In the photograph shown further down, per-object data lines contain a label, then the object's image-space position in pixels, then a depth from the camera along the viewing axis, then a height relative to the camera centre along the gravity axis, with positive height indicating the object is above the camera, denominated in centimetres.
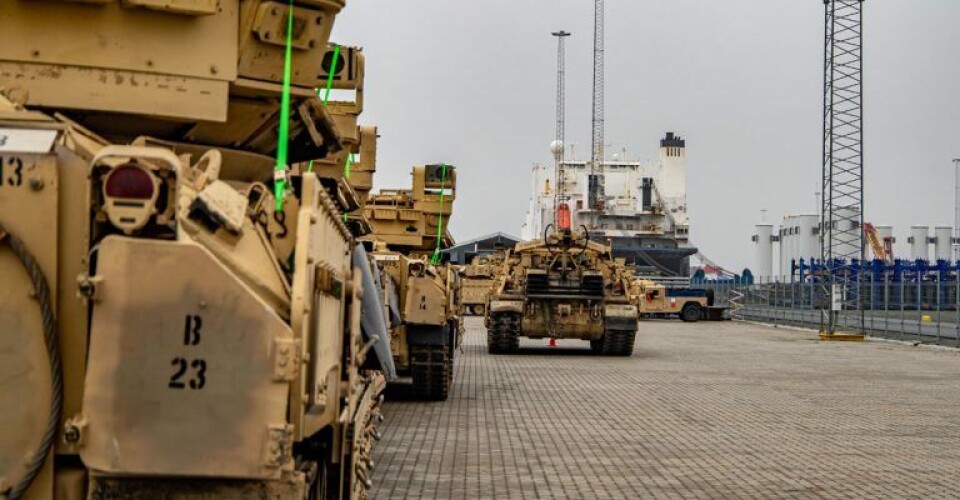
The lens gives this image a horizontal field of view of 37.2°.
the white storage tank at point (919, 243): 9382 +536
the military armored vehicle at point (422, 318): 1720 -8
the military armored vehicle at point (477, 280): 5256 +123
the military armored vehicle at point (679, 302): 5812 +65
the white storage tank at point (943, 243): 9318 +539
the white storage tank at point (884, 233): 9825 +624
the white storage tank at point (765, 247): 9506 +490
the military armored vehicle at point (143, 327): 475 -8
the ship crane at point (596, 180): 8212 +797
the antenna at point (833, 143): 4512 +568
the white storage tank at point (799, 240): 8569 +495
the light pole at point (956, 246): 9222 +518
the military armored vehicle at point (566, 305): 2989 +20
